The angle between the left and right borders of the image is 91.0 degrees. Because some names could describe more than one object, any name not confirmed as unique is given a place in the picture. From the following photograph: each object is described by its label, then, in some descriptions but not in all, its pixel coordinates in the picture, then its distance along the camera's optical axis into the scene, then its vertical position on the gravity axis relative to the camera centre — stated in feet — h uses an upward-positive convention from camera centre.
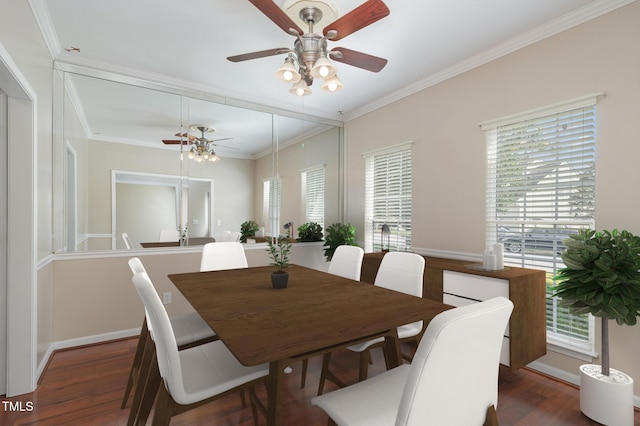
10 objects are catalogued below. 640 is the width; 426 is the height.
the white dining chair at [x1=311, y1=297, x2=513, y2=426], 2.87 -1.64
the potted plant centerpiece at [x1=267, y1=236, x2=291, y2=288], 6.32 -1.26
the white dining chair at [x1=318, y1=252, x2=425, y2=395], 6.08 -1.66
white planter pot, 6.12 -3.67
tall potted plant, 6.03 -1.61
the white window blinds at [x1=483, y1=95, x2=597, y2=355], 7.82 +0.66
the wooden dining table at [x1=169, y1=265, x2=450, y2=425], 3.63 -1.52
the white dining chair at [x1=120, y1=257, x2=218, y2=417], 5.83 -2.54
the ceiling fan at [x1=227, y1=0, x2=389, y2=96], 6.17 +3.78
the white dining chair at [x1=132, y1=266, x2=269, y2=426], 4.03 -2.43
